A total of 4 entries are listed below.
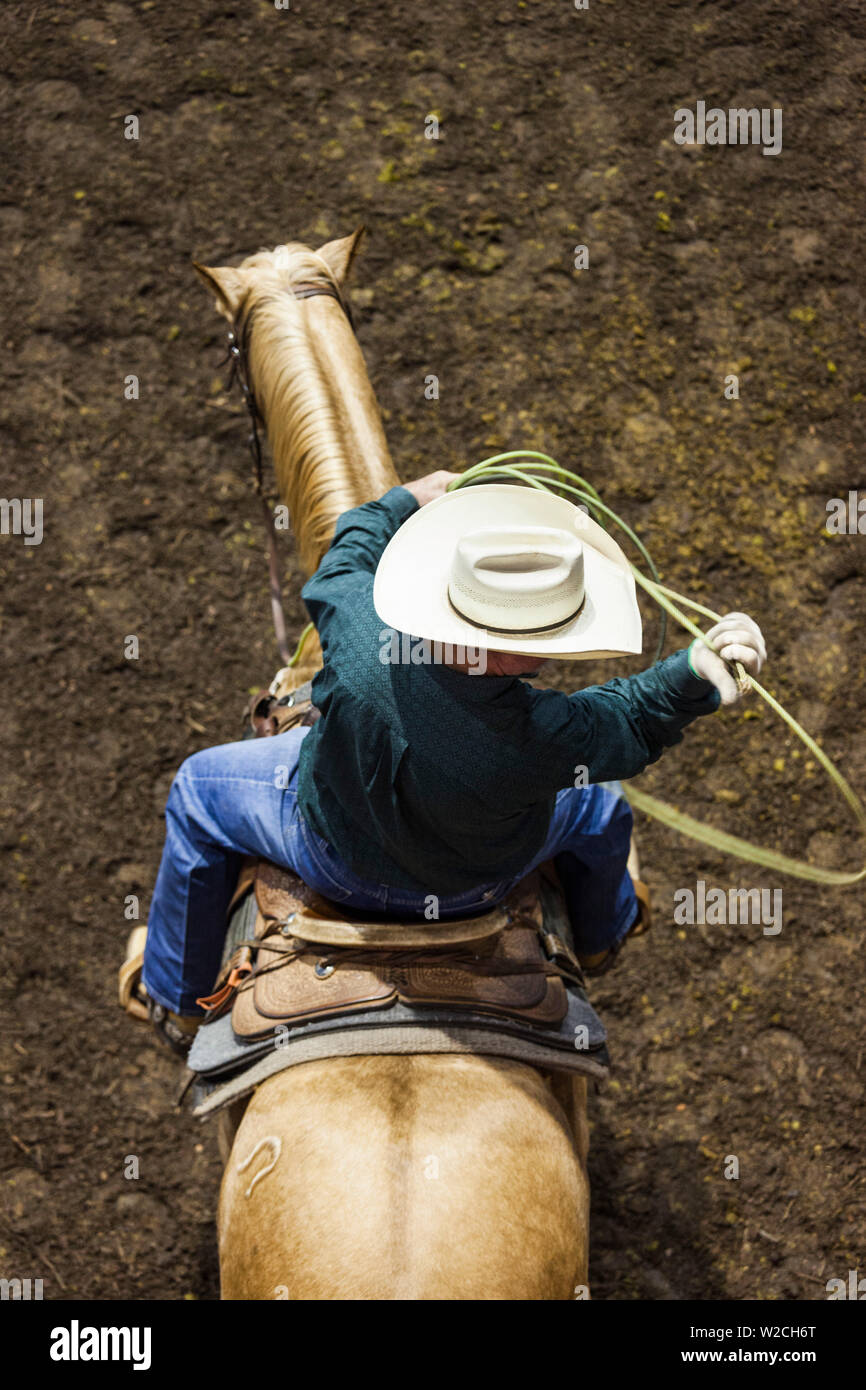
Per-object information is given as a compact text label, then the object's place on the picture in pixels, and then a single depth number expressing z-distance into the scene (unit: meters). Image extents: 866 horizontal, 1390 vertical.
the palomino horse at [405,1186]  4.45
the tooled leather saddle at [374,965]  5.16
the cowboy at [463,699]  3.97
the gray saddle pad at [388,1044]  5.03
